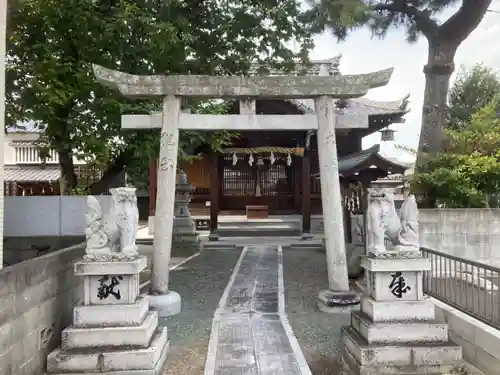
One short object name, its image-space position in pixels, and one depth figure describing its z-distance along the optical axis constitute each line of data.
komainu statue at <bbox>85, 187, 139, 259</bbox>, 5.39
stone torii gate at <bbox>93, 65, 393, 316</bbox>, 7.77
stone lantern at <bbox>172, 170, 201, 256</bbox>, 15.94
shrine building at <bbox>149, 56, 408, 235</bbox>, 18.97
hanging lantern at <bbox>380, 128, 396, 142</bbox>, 20.49
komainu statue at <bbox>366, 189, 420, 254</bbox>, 5.43
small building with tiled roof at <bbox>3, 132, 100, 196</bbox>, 24.84
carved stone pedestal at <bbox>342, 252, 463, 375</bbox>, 4.84
